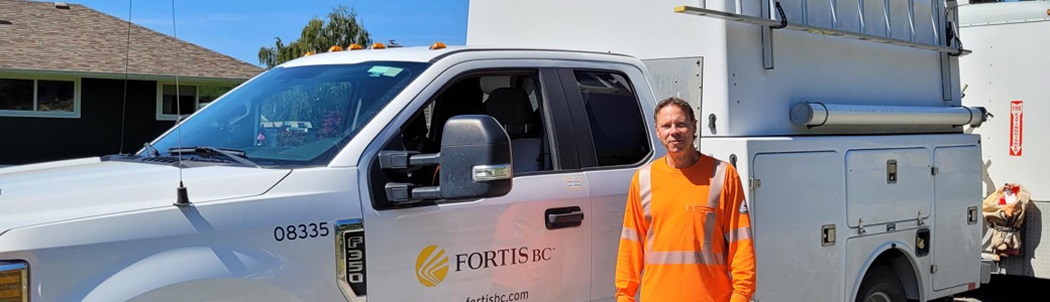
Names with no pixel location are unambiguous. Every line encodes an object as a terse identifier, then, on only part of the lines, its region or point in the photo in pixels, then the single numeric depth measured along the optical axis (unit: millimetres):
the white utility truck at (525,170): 3072
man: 3764
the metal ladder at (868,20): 5266
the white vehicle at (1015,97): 7453
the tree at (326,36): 35438
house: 21922
